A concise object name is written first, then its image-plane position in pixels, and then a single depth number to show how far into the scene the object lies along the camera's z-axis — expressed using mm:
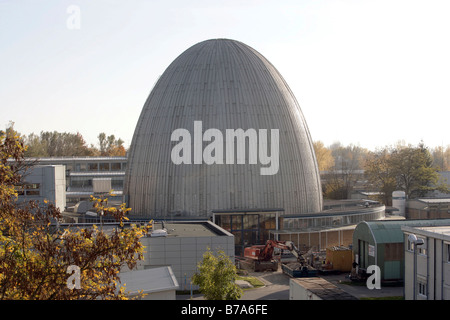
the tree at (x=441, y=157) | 155625
